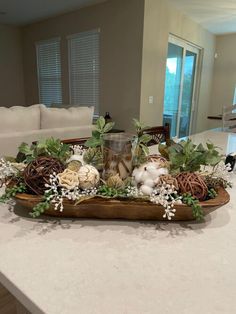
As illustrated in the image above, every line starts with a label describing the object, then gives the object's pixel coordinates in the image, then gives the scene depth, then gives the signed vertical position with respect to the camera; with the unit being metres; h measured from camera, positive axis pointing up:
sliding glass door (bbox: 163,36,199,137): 4.51 +0.24
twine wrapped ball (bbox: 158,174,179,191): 0.69 -0.23
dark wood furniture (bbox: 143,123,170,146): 2.05 -0.29
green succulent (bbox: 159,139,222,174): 0.77 -0.18
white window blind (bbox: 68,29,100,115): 4.29 +0.50
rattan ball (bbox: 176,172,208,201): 0.69 -0.24
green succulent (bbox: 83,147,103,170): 0.84 -0.20
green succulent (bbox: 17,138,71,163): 0.81 -0.18
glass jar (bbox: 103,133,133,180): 0.78 -0.18
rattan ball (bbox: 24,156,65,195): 0.71 -0.22
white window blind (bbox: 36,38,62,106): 4.97 +0.48
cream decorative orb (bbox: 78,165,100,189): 0.71 -0.23
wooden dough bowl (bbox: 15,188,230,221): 0.68 -0.30
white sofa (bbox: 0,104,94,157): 2.41 -0.32
